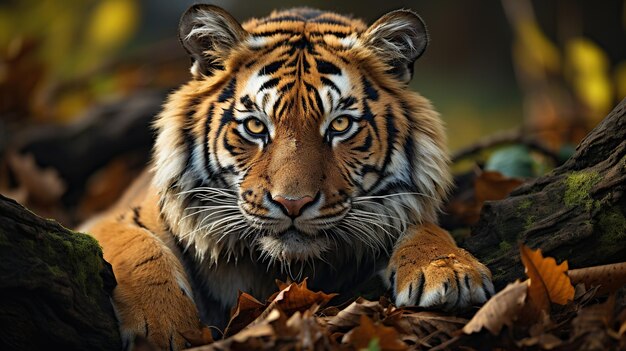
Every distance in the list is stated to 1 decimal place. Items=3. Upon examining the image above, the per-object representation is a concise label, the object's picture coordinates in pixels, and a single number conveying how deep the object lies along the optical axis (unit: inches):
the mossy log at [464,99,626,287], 189.6
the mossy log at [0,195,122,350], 161.3
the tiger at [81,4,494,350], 207.2
